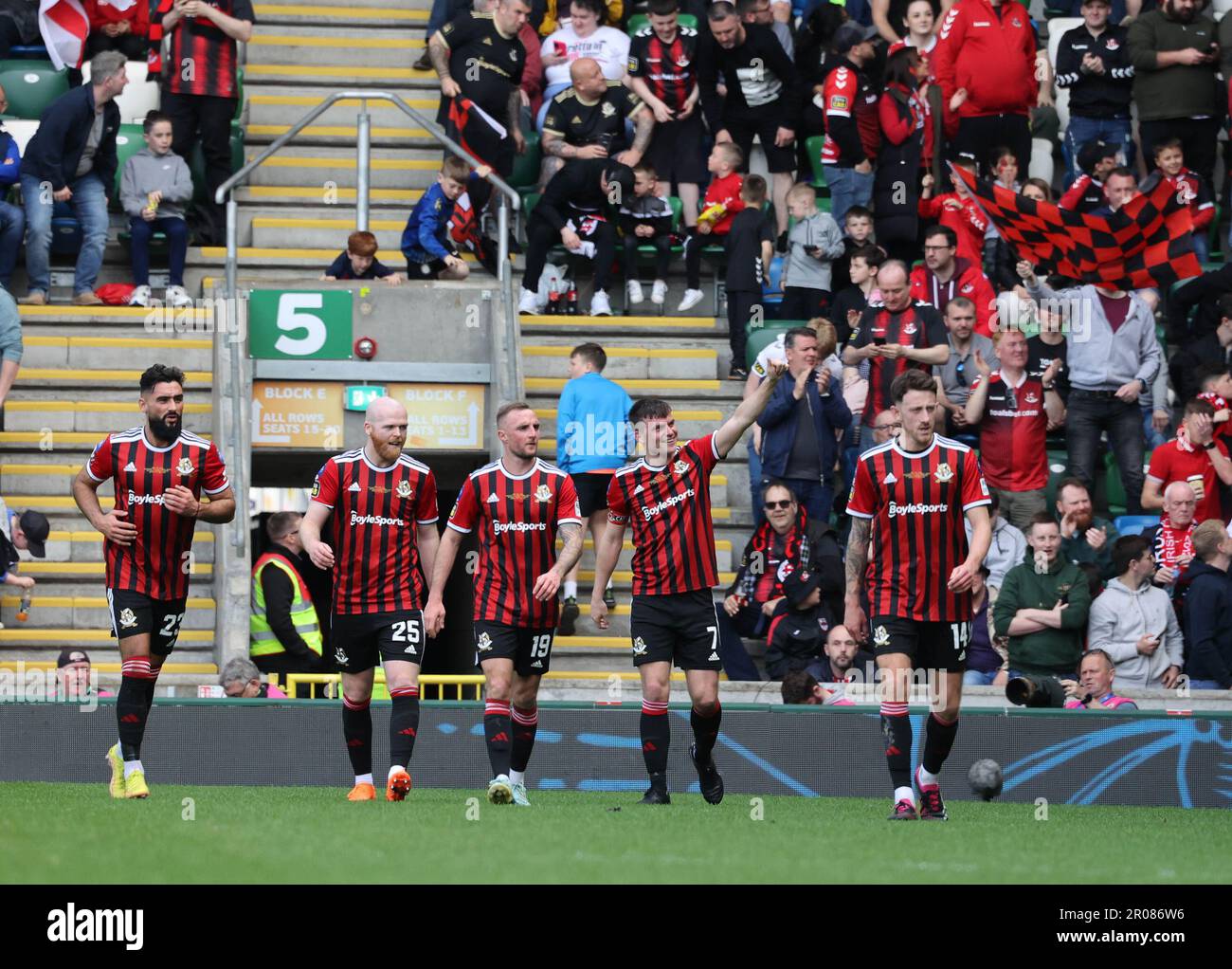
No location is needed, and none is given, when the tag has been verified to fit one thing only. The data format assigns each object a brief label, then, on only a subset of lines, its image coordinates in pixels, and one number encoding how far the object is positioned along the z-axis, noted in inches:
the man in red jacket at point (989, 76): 741.3
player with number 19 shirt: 454.0
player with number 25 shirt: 456.4
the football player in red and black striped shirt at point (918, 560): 422.0
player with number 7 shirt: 458.0
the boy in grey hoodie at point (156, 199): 702.5
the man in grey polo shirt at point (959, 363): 657.0
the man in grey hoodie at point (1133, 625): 583.8
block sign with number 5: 689.0
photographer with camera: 561.0
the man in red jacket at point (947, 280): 679.7
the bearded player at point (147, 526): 449.1
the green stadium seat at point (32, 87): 752.3
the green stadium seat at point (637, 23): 810.2
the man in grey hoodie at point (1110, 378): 661.9
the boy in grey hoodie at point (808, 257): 703.7
